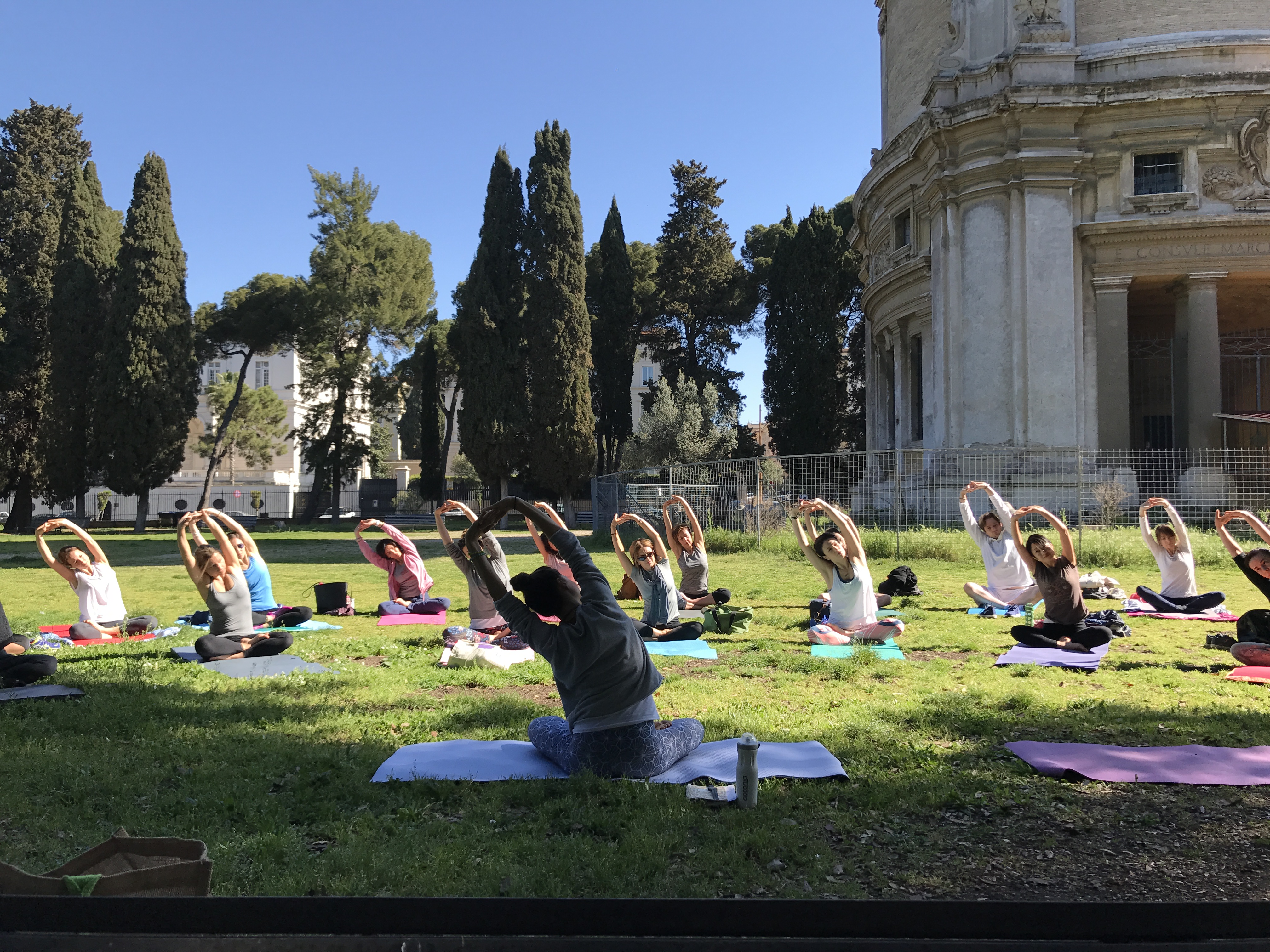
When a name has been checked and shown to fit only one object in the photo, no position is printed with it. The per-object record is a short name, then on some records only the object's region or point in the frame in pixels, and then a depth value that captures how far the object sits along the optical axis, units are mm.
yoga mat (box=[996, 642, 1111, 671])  8062
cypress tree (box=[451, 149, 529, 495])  36938
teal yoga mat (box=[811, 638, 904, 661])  8656
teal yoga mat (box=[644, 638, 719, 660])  8930
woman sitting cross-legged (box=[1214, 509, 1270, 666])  7773
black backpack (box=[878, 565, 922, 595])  13000
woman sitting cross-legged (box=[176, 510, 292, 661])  8492
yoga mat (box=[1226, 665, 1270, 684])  7266
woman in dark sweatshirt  4742
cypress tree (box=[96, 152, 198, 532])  35375
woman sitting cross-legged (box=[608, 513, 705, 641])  9844
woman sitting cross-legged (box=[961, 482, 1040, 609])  11266
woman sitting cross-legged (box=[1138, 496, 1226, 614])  10977
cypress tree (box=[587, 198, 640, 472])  43312
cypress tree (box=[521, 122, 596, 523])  36719
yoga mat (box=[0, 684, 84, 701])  6719
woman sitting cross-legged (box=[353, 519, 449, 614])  11703
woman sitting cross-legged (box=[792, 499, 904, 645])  9258
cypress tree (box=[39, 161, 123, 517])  35656
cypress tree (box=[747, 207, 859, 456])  39062
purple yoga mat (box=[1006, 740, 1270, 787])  4906
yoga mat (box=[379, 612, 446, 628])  11211
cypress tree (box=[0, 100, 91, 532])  36812
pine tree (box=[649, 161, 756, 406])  46250
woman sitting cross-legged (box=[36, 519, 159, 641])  10133
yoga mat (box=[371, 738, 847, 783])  4965
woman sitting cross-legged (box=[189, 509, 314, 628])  10516
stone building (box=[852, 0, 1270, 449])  22406
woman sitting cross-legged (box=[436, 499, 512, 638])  9594
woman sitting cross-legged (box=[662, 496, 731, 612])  11836
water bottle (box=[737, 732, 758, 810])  4406
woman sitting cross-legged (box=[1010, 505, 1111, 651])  8727
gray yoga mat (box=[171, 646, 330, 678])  7926
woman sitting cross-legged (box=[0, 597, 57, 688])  7199
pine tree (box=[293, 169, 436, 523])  41531
